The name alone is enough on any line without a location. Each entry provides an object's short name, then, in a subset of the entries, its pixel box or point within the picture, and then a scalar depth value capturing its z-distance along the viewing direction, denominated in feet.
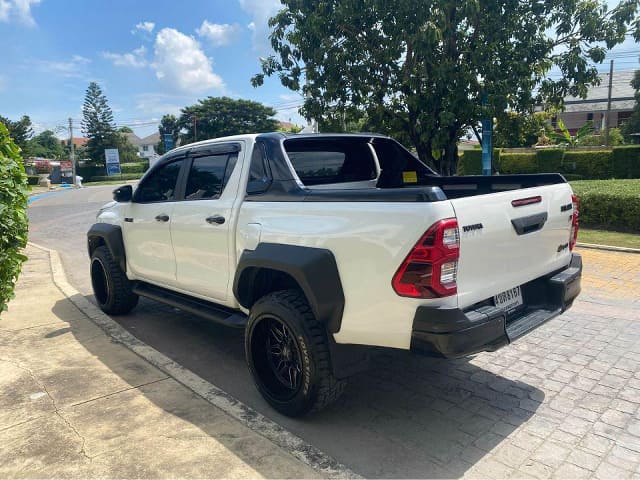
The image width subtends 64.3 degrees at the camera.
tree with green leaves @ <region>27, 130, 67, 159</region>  332.64
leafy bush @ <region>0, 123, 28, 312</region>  13.37
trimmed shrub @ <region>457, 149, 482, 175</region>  82.04
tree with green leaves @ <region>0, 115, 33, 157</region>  175.52
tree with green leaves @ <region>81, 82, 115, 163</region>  212.84
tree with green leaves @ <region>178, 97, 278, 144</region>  232.12
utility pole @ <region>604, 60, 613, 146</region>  112.37
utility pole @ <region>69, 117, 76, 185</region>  191.90
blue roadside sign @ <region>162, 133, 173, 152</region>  114.25
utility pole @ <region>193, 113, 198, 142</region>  220.51
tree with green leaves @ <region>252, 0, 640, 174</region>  26.45
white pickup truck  9.11
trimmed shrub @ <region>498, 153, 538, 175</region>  82.06
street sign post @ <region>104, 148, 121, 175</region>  195.83
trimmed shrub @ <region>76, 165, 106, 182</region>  212.84
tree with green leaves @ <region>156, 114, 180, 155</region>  240.32
